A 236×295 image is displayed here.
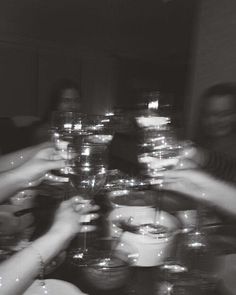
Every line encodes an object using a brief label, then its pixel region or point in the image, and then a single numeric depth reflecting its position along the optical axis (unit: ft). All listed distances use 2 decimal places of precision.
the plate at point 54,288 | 2.07
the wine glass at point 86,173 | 2.60
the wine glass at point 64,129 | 3.57
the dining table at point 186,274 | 2.20
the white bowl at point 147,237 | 2.47
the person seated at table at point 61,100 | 8.01
